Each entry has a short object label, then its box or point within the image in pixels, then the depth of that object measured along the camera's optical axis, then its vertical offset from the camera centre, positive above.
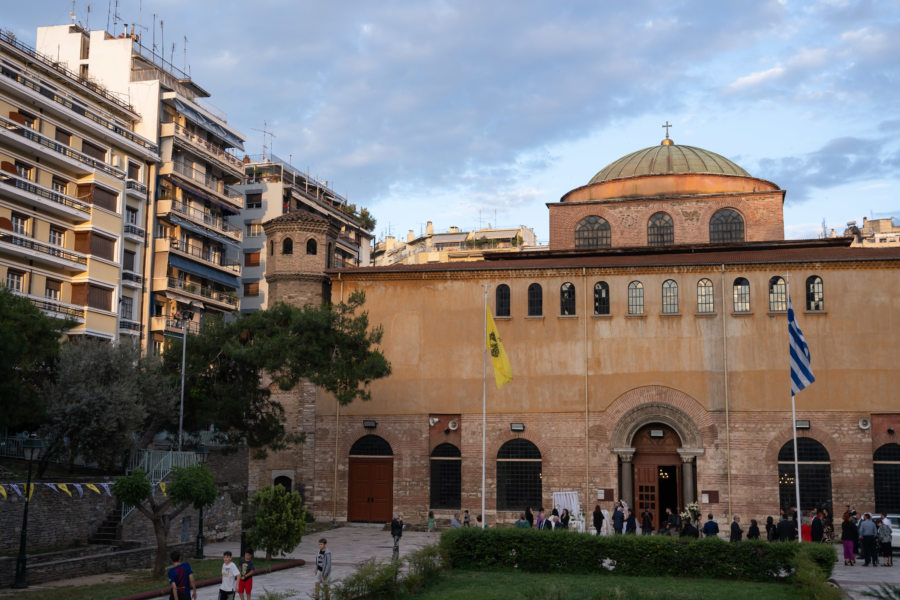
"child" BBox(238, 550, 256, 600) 16.61 -2.84
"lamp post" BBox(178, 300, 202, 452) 50.67 +6.22
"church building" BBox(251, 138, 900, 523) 34.28 +1.47
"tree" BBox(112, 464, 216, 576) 21.31 -1.67
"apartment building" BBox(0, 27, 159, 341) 40.16 +10.53
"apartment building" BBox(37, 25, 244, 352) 50.50 +14.14
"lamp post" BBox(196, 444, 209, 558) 34.58 -1.14
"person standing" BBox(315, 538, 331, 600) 18.12 -2.78
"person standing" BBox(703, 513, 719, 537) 25.17 -2.75
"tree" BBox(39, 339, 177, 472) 27.31 +0.60
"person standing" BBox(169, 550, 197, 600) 14.98 -2.56
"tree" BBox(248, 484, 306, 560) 24.50 -2.61
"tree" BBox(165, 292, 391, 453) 30.25 +2.12
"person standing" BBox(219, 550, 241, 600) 16.08 -2.73
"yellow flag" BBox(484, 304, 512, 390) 28.40 +1.90
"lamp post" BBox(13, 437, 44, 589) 19.61 -2.11
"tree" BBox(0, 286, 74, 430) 25.41 +1.99
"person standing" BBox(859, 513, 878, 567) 24.64 -2.87
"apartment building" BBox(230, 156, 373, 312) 61.62 +15.80
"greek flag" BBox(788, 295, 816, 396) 25.14 +1.87
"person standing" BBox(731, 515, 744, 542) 24.95 -2.84
